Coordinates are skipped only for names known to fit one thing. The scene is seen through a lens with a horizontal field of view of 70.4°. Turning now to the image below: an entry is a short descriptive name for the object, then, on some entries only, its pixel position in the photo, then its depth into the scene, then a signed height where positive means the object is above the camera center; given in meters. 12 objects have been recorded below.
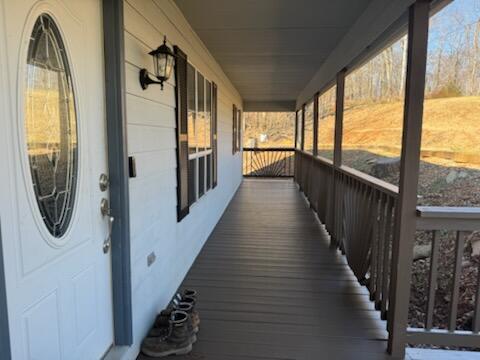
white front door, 1.12 -0.16
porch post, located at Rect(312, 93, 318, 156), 6.27 +0.26
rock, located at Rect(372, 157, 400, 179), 3.45 -0.29
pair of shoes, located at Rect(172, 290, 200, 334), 2.28 -1.16
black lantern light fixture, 2.18 +0.49
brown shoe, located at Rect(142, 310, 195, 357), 2.08 -1.26
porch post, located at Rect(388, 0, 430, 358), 1.94 -0.24
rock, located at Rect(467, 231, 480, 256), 3.46 -1.07
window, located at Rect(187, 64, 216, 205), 3.59 +0.05
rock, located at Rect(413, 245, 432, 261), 3.82 -1.28
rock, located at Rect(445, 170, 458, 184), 3.29 -0.35
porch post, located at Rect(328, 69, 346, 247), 4.08 -0.06
